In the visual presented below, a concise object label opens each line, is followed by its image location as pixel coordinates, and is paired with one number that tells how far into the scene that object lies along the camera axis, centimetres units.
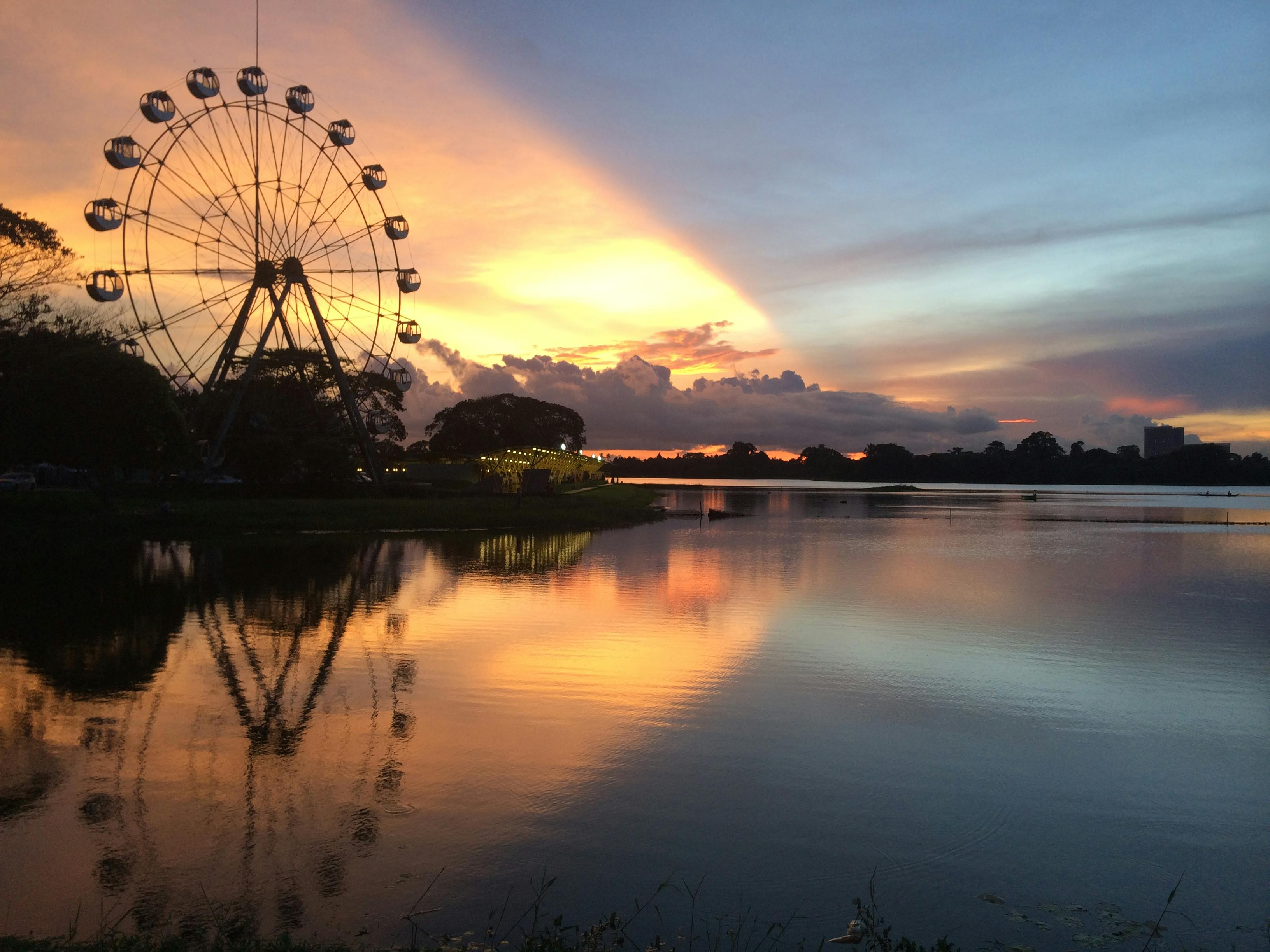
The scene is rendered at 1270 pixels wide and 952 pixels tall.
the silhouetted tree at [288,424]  4694
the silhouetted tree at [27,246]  3488
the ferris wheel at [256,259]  3506
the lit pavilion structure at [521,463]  6406
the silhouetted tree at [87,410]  3084
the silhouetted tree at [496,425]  11162
